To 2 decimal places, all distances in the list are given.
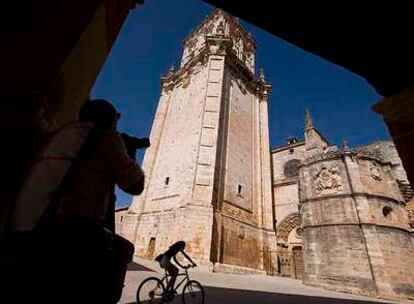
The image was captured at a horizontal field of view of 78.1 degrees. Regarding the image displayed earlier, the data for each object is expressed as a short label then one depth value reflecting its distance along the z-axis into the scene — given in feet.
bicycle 18.24
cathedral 46.70
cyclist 18.53
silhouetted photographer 2.76
